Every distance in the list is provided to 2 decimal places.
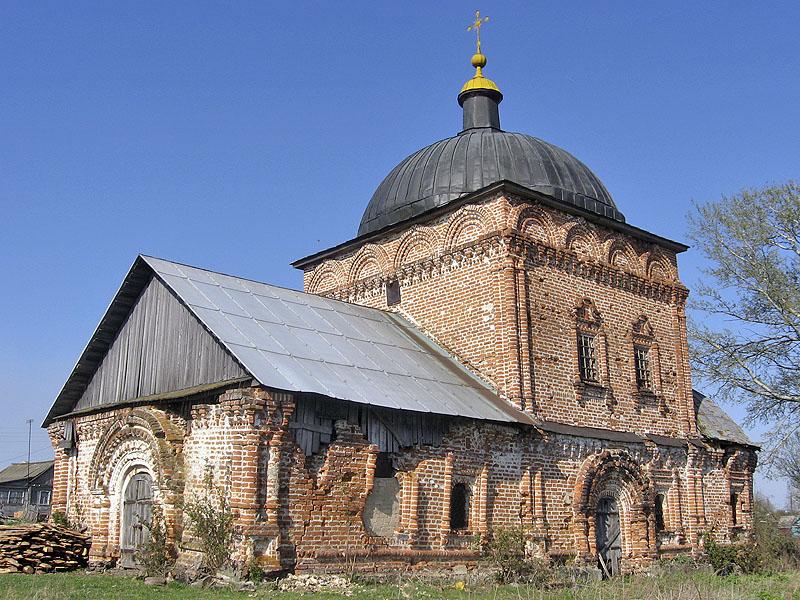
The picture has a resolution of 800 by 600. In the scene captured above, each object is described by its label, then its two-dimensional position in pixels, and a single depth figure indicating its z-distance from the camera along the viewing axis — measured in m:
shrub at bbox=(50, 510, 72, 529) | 13.18
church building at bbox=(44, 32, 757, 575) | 10.64
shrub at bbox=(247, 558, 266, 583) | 9.61
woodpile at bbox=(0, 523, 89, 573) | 11.52
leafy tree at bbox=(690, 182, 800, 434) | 18.28
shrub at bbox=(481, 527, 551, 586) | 12.01
